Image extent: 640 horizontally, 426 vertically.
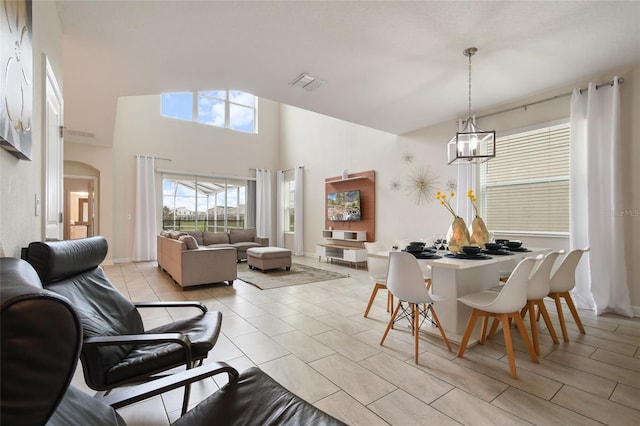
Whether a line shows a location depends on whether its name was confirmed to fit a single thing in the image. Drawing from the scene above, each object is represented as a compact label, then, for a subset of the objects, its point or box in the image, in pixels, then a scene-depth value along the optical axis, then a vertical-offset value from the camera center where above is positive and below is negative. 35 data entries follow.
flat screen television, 6.88 +0.19
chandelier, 2.94 +0.77
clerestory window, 8.05 +3.15
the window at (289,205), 9.20 +0.29
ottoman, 5.76 -0.90
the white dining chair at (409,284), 2.31 -0.58
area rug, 4.87 -1.17
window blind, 3.89 +0.44
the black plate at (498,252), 2.82 -0.39
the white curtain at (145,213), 7.17 +0.05
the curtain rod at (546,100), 3.39 +1.53
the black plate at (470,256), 2.56 -0.39
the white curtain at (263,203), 9.11 +0.36
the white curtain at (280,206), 9.41 +0.25
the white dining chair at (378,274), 3.12 -0.68
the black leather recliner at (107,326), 1.37 -0.61
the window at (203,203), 7.96 +0.34
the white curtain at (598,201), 3.32 +0.14
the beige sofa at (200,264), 4.42 -0.79
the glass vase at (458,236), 2.90 -0.23
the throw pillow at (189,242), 4.60 -0.44
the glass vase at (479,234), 3.09 -0.22
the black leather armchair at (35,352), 0.46 -0.23
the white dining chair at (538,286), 2.39 -0.62
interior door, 1.80 +0.38
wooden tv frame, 6.52 +0.40
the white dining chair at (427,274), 3.22 -0.70
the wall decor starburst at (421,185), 5.29 +0.55
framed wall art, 1.01 +0.55
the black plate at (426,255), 2.60 -0.39
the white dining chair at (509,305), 2.07 -0.69
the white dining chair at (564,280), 2.63 -0.63
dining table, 2.57 -0.68
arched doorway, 6.55 +0.39
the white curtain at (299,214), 8.57 +0.00
